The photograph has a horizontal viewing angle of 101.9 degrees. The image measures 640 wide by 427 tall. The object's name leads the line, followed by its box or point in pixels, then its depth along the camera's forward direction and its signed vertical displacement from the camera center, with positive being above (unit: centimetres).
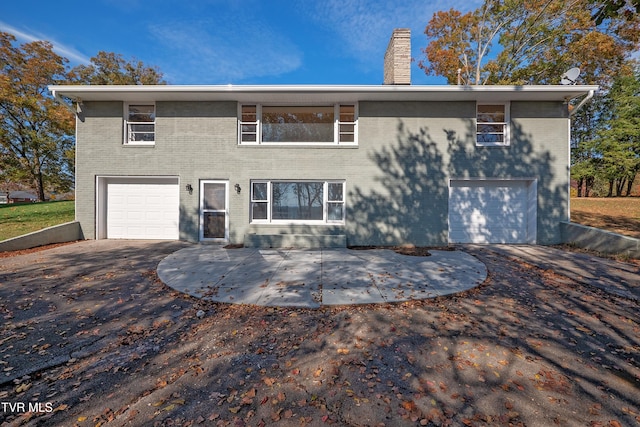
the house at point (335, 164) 879 +153
